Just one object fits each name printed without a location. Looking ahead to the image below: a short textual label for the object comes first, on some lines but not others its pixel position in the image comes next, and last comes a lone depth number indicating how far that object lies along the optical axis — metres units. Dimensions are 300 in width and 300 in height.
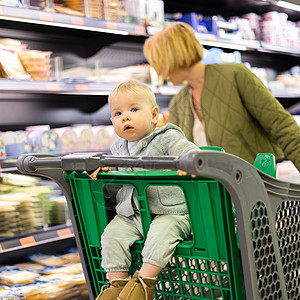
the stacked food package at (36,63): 2.92
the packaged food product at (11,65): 2.74
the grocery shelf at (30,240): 2.61
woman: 2.23
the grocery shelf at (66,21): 2.58
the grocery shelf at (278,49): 4.33
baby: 1.30
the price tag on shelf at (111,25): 3.06
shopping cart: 1.14
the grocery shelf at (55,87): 2.61
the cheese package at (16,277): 2.56
